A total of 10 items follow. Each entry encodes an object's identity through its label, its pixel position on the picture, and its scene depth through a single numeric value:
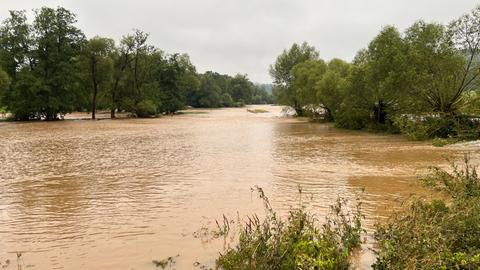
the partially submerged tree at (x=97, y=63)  61.84
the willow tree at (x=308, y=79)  53.31
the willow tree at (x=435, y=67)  29.03
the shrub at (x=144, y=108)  67.88
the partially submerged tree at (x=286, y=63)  73.41
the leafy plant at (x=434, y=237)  5.24
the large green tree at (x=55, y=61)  57.12
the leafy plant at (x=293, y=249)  5.64
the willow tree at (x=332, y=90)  44.57
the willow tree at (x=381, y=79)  30.94
